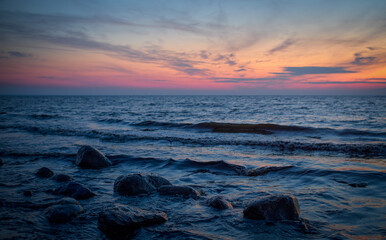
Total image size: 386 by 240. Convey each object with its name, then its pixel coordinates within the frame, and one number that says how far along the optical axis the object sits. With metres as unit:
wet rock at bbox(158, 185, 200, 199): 4.84
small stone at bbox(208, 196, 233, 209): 4.21
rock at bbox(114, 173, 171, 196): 4.99
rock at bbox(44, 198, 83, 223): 3.66
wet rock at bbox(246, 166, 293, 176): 6.52
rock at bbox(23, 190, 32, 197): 4.78
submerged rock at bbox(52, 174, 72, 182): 5.87
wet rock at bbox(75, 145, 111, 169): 7.43
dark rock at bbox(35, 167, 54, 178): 6.18
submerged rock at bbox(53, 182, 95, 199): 4.73
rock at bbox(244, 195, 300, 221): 3.72
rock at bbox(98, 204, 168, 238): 3.33
